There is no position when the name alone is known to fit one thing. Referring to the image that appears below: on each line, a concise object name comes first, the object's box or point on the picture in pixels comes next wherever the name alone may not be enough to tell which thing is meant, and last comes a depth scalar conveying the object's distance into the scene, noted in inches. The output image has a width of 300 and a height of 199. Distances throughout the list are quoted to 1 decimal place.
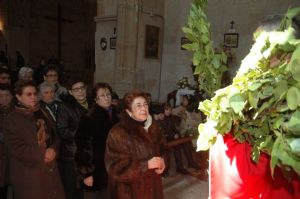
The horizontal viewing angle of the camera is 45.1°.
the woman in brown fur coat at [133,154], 112.8
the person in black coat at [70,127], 144.8
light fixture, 390.2
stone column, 356.8
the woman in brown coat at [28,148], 125.8
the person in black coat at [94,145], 129.7
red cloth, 51.6
